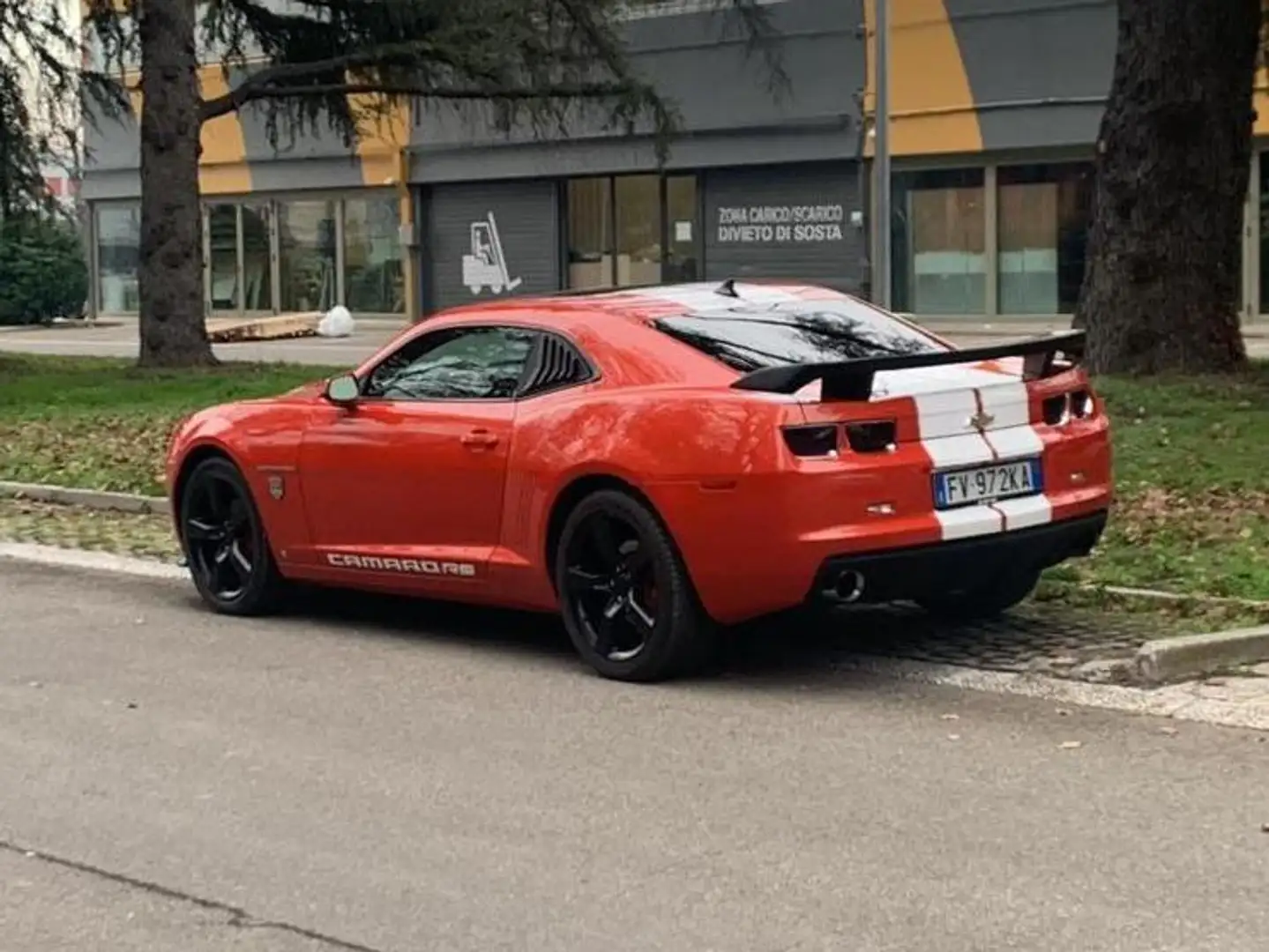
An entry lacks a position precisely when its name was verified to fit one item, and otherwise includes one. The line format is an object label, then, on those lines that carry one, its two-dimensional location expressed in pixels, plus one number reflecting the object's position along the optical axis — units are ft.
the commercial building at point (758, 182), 103.55
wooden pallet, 122.42
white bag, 125.18
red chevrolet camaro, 23.86
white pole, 74.18
